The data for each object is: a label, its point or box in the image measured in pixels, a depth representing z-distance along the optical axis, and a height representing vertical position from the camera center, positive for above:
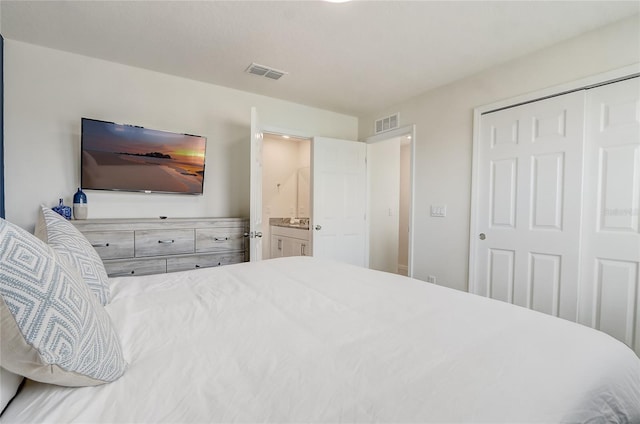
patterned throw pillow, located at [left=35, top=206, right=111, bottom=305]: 1.06 -0.18
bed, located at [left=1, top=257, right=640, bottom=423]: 0.60 -0.42
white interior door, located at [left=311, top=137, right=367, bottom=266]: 3.68 +0.08
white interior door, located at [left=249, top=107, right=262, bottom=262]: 2.78 +0.05
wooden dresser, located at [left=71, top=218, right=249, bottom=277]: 2.43 -0.38
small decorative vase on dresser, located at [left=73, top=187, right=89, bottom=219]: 2.52 -0.05
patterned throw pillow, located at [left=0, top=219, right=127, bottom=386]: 0.51 -0.23
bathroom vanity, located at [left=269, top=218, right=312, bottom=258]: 4.25 -0.54
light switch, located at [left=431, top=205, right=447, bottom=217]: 3.12 -0.03
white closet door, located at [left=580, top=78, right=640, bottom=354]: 1.98 -0.02
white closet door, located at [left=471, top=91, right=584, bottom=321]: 2.25 +0.04
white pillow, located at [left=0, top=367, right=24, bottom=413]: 0.56 -0.38
